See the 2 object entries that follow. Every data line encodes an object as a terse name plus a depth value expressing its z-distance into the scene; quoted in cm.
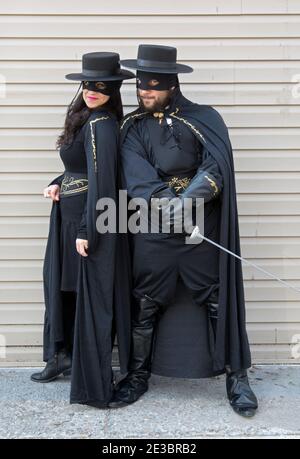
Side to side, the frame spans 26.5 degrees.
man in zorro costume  357
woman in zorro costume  358
